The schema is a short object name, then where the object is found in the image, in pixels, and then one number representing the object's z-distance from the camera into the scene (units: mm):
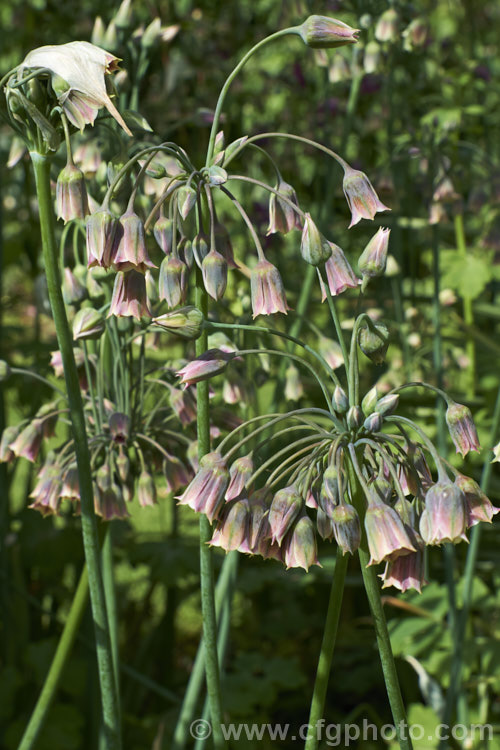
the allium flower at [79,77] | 782
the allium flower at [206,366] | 780
